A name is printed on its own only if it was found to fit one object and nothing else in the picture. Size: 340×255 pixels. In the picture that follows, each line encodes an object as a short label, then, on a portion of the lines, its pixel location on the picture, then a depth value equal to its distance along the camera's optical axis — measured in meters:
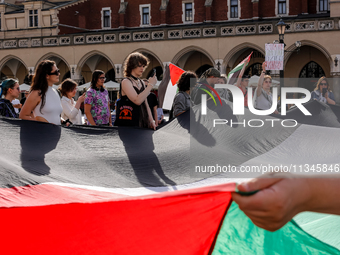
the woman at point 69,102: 5.60
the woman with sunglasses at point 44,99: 4.20
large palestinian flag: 1.76
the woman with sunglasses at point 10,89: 5.42
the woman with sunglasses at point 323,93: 6.11
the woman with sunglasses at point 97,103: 5.63
